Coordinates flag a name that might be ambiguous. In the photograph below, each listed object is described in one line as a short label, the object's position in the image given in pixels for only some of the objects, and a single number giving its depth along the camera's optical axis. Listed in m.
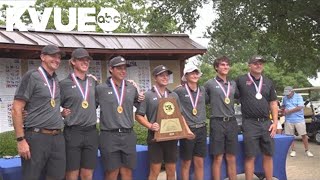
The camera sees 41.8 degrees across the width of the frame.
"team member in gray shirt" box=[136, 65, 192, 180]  5.38
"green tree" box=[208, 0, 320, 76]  12.52
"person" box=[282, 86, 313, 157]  10.08
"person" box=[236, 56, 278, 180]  6.03
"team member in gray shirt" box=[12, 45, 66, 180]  4.31
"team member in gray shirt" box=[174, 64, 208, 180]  5.70
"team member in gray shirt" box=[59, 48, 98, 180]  4.72
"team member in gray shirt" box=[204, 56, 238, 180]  5.88
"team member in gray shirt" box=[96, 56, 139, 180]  5.00
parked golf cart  12.75
